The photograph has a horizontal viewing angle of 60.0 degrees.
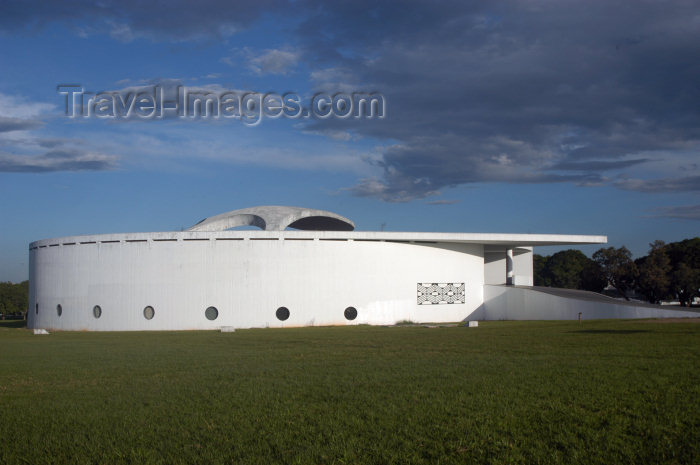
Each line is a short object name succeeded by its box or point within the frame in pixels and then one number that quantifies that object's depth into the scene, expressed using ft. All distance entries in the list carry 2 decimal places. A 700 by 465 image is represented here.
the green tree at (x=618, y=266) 213.46
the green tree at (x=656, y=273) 205.36
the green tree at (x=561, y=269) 291.17
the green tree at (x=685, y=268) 203.51
